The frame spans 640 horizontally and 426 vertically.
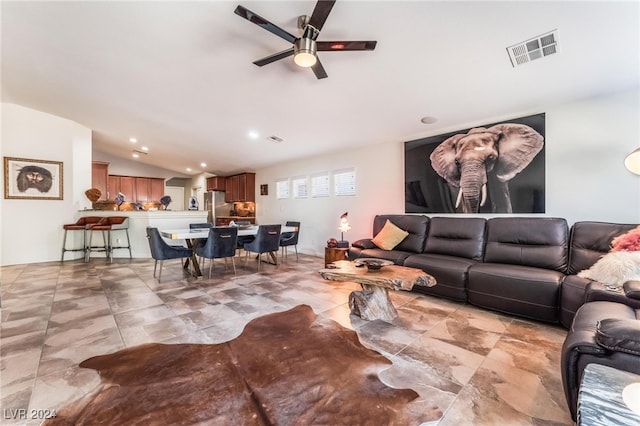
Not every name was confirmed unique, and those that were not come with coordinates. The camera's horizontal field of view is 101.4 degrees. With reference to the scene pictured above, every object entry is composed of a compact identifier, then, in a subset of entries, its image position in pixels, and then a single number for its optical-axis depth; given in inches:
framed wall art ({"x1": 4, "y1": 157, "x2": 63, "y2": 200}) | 201.9
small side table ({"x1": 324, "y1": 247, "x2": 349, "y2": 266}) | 176.9
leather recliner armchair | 43.9
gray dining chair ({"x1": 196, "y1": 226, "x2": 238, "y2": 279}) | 159.2
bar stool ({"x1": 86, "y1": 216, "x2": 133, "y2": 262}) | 216.3
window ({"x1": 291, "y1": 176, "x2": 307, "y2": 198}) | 262.9
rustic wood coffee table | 95.3
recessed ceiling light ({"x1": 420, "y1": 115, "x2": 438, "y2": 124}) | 149.4
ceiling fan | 72.6
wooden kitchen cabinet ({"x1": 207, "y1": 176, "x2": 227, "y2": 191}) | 365.7
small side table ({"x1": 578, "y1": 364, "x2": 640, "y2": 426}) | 28.3
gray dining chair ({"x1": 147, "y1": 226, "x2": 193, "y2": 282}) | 154.0
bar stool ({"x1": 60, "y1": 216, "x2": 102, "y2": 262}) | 217.8
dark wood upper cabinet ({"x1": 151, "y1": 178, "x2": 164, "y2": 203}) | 393.6
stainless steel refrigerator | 363.6
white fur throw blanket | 82.2
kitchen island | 239.1
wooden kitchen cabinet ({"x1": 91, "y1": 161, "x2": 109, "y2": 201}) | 316.2
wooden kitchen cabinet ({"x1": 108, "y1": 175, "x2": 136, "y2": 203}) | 354.9
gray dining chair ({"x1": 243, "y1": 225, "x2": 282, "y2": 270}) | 183.9
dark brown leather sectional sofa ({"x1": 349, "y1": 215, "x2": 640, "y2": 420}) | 48.8
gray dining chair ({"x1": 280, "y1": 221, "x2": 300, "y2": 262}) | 220.0
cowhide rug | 54.4
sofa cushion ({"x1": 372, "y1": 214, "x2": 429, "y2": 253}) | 157.7
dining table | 153.1
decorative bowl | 107.9
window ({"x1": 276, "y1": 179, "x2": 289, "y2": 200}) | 283.9
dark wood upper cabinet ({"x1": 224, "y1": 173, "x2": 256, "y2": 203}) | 327.0
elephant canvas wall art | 133.5
